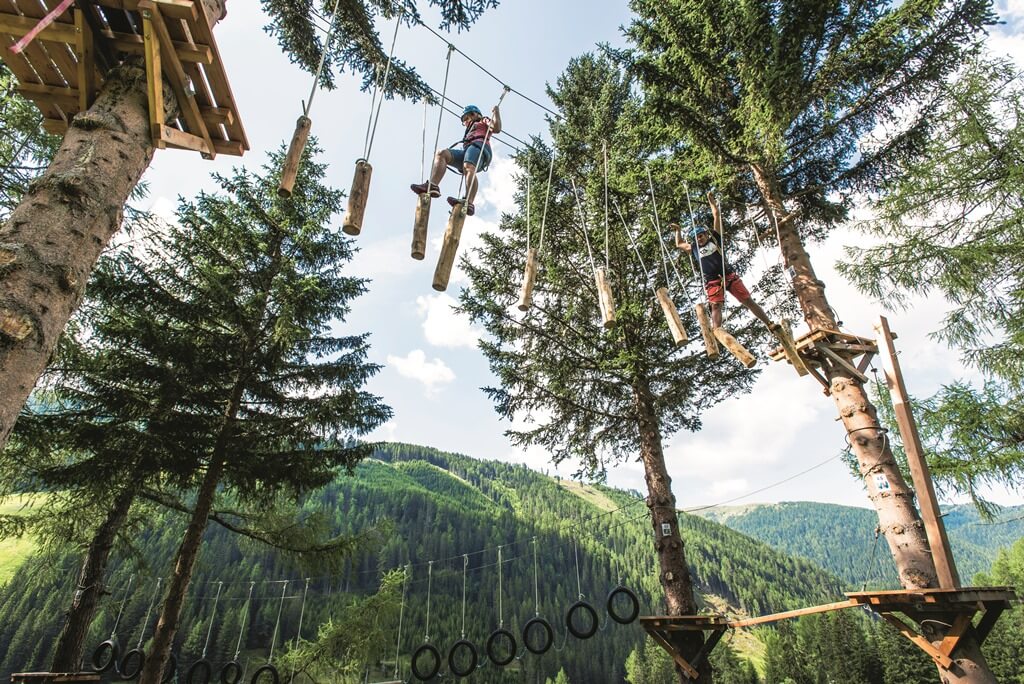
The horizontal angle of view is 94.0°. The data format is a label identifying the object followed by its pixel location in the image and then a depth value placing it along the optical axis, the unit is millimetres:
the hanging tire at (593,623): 7041
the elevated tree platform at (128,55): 2725
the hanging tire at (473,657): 8319
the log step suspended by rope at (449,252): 3633
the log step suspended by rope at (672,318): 4897
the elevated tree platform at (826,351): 5195
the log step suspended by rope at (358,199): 3168
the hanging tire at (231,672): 9219
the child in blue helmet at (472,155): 5230
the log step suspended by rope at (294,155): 3000
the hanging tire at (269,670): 9023
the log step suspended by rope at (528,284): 4266
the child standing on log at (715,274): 6207
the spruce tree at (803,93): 5609
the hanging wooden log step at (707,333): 5564
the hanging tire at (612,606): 6707
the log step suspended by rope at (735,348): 5203
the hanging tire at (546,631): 7586
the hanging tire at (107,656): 8719
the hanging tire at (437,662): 8540
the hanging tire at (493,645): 7950
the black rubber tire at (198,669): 9316
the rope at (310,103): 3239
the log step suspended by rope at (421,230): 3547
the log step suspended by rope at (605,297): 4387
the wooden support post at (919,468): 3993
